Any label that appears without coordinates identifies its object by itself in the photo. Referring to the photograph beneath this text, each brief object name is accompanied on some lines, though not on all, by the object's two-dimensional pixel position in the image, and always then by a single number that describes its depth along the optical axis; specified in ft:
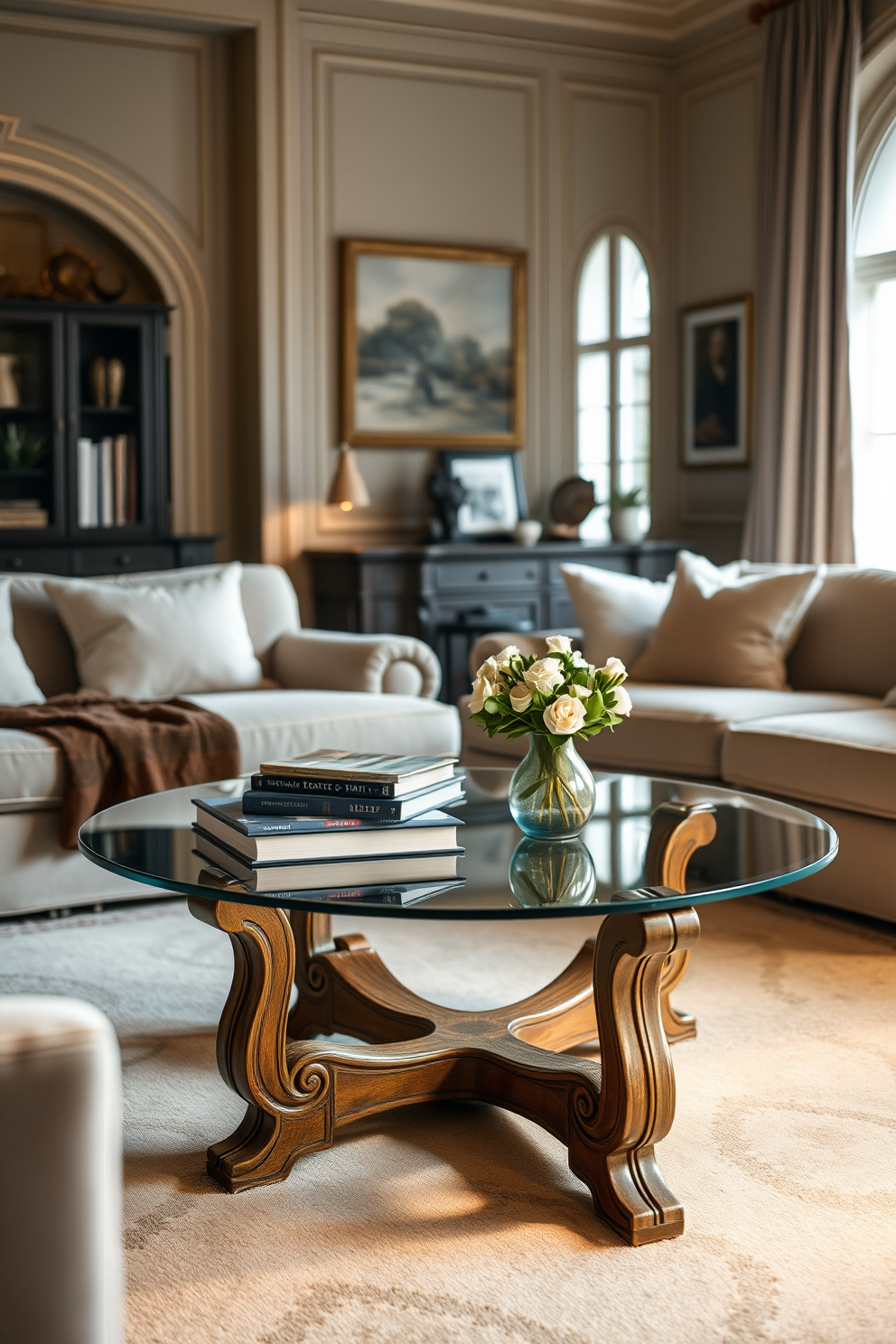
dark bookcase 18.10
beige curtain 17.63
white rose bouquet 7.26
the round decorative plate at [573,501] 20.67
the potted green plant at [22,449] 18.16
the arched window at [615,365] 21.75
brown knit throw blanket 11.03
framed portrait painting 20.25
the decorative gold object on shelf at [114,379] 18.75
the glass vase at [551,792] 7.54
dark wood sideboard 18.65
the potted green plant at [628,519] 20.68
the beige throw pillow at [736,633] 13.61
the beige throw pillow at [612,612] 14.39
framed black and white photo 20.68
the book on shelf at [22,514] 17.89
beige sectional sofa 10.71
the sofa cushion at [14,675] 12.38
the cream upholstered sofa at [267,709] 11.04
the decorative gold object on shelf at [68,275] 18.81
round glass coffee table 6.35
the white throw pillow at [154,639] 12.96
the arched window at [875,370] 17.94
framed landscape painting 19.93
